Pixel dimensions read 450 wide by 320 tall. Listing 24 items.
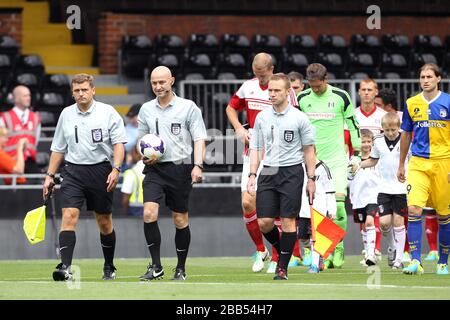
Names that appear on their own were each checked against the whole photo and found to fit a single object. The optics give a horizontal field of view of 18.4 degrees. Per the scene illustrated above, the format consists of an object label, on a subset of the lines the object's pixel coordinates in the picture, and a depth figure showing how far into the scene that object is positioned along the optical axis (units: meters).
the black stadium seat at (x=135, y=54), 26.55
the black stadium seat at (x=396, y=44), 28.02
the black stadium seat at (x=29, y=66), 25.12
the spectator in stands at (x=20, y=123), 21.80
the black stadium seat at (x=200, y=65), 25.96
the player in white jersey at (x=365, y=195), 18.17
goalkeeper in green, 16.77
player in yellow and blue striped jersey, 14.94
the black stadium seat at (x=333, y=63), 26.59
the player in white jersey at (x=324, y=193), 16.58
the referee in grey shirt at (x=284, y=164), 14.16
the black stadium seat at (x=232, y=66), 26.14
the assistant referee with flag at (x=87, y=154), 14.23
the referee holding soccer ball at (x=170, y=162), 14.23
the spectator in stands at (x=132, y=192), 21.78
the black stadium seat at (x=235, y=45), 26.95
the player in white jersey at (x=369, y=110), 18.44
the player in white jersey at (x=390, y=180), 17.52
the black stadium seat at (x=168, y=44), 26.47
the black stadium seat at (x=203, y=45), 26.75
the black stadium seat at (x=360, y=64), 27.03
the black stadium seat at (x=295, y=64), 26.12
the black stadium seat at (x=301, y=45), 27.20
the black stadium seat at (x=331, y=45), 27.52
